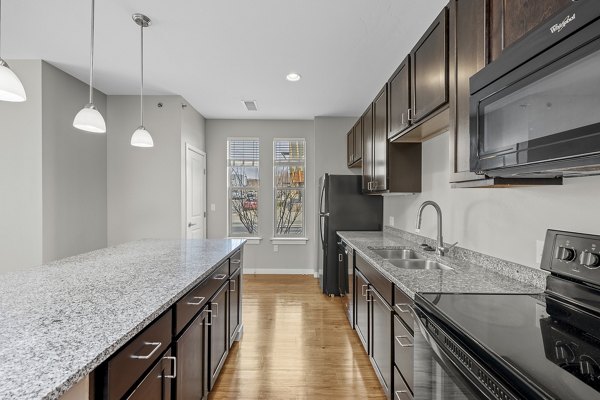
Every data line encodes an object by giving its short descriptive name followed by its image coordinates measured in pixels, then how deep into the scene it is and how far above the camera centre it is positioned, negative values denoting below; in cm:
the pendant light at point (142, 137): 251 +52
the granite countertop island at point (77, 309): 74 -42
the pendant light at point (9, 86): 150 +55
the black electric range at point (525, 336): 73 -42
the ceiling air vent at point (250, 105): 432 +135
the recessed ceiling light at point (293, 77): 337 +135
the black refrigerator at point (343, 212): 414 -19
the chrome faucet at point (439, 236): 230 -29
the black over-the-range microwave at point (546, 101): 78 +30
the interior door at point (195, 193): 442 +6
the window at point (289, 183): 540 +25
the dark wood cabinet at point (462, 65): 142 +65
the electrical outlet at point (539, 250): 148 -25
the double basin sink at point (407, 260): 225 -50
